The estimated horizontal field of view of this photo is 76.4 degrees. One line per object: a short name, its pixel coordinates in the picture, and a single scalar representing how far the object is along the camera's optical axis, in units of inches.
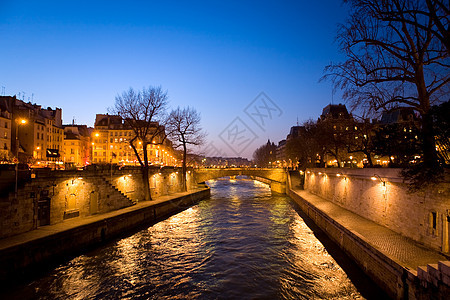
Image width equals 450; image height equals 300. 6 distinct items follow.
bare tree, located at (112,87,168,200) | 1363.2
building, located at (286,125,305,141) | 5263.8
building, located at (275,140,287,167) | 5965.6
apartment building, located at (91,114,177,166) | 3560.5
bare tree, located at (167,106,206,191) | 1858.9
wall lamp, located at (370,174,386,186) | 794.8
